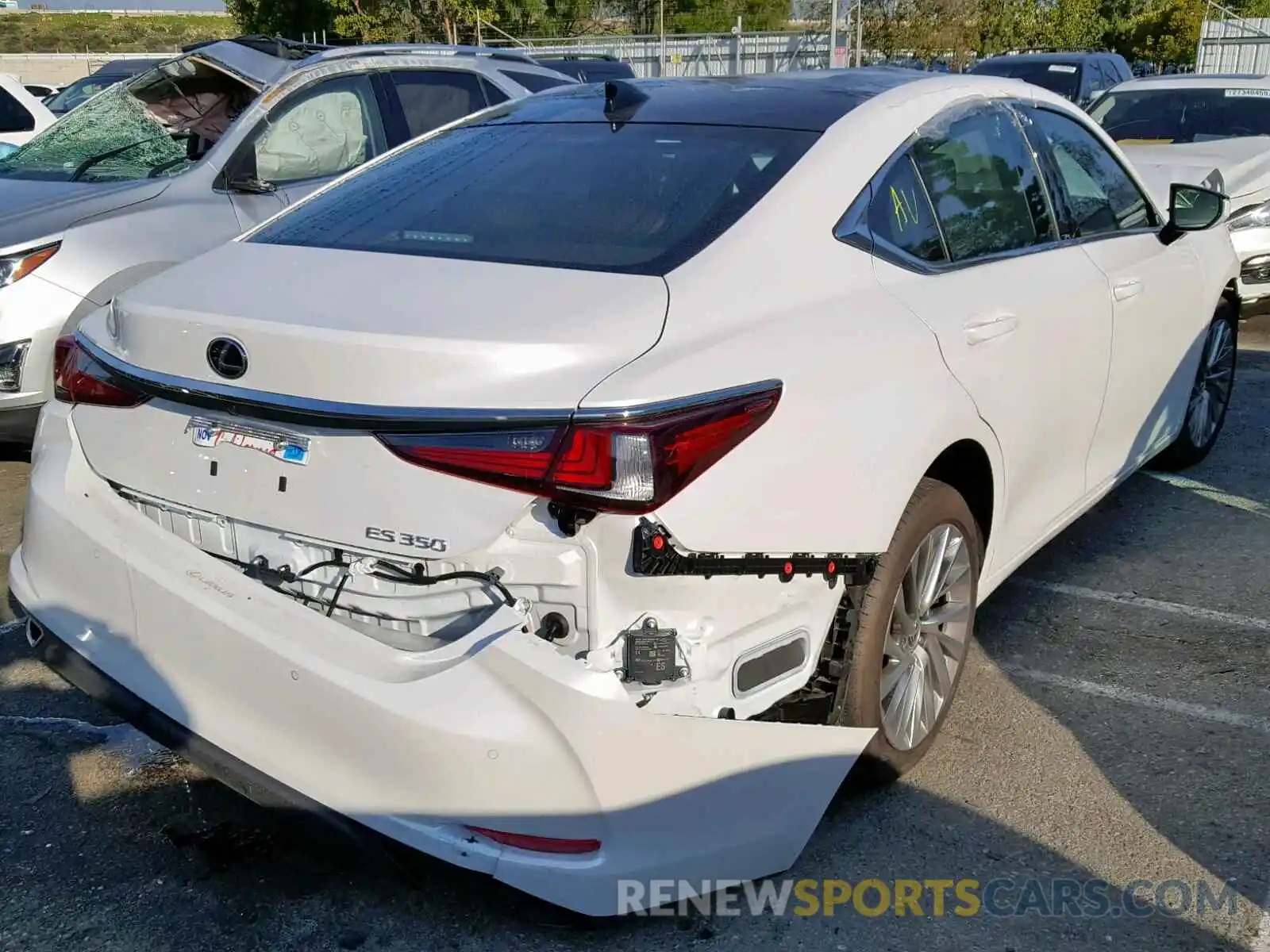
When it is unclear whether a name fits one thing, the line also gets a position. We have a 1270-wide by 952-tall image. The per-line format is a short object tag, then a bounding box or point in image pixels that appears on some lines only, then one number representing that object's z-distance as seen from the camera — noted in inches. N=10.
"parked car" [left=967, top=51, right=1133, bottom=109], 578.6
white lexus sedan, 88.4
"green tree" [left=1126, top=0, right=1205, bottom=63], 1389.0
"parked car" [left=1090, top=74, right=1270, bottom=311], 311.6
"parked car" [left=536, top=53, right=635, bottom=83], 430.0
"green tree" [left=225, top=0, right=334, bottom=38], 1596.9
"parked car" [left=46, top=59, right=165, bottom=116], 555.5
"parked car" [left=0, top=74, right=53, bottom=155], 418.6
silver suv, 203.9
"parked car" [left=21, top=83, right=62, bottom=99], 823.4
